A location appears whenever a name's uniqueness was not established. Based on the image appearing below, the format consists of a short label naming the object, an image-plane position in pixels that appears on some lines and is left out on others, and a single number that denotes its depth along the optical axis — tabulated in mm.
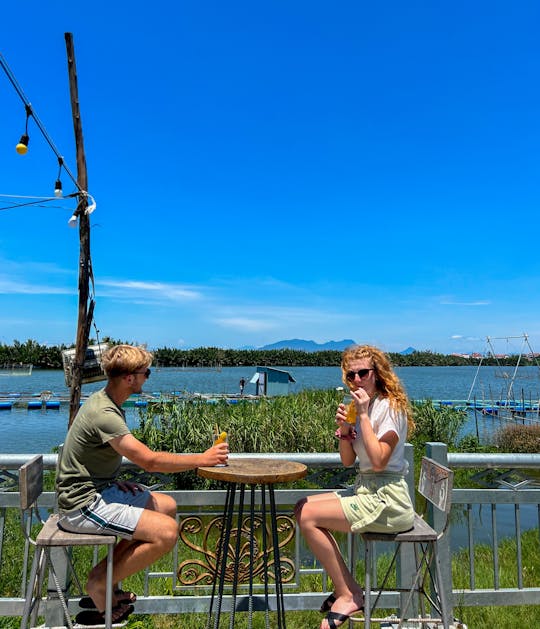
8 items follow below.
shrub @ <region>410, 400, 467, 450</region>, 14062
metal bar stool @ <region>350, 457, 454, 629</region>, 2521
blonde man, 2473
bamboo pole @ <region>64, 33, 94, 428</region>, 8945
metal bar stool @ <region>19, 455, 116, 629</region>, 2387
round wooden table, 2494
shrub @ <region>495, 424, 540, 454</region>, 15551
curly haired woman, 2537
